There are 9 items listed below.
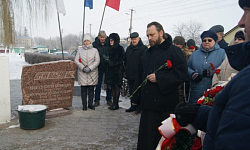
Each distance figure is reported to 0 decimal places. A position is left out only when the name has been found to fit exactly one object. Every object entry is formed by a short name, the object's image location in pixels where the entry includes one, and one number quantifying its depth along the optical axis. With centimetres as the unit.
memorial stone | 500
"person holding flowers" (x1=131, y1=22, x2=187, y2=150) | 299
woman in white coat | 571
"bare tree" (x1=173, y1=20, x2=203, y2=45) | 4803
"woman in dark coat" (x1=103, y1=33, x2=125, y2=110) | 586
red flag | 700
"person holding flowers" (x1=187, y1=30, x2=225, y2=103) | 357
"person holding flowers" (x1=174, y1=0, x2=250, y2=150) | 85
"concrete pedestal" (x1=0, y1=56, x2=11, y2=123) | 452
